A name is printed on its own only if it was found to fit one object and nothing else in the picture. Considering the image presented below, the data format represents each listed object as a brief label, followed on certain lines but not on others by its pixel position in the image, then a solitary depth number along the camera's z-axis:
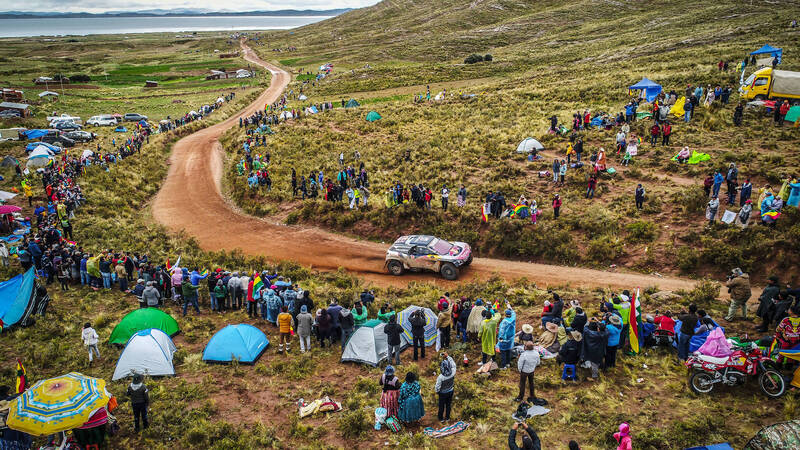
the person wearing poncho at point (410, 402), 11.34
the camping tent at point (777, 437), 8.85
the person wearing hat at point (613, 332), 12.63
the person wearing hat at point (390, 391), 11.48
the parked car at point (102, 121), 60.75
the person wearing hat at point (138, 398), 11.49
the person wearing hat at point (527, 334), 12.15
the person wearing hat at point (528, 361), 11.51
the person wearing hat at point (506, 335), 13.19
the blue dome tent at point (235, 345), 15.24
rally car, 21.47
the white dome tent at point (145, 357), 14.24
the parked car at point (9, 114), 57.75
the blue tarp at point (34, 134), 49.00
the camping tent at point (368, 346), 14.81
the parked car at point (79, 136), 51.12
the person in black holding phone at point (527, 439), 8.65
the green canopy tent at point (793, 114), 29.67
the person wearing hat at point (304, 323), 15.45
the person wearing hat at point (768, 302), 13.48
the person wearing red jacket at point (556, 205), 24.67
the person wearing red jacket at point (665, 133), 30.42
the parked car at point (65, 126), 54.32
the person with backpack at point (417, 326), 14.36
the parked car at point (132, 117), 63.69
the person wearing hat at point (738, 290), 14.19
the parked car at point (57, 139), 48.22
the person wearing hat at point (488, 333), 13.45
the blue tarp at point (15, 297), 17.39
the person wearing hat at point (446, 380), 11.09
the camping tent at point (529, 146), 33.41
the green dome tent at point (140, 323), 16.02
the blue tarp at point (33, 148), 43.28
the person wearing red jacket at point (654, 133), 30.70
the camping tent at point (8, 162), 38.69
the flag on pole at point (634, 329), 13.42
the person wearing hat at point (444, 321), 14.78
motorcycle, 11.45
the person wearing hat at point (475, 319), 14.82
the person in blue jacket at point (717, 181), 21.97
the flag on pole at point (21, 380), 12.46
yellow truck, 31.52
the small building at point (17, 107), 59.44
